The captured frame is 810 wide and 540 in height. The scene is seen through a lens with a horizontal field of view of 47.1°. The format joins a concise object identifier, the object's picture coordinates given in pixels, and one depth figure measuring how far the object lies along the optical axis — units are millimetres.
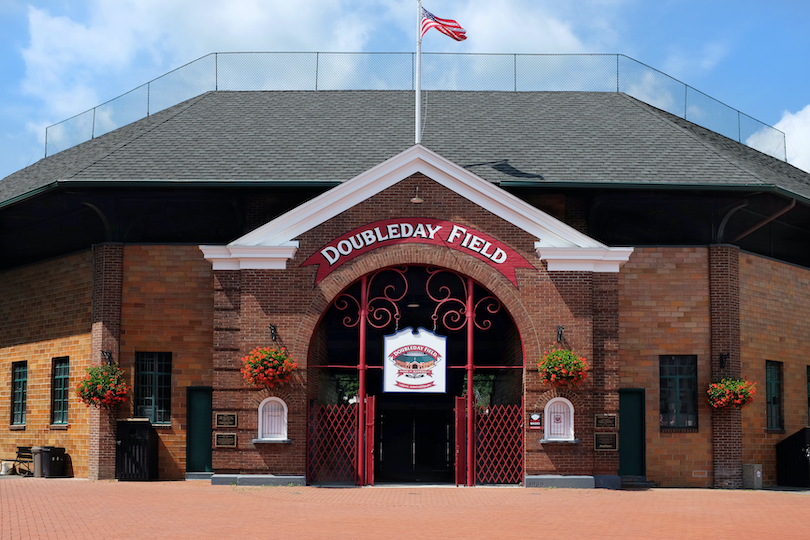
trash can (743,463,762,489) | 21969
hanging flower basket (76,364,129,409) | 21719
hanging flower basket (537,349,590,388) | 19688
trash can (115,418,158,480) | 21484
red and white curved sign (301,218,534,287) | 20453
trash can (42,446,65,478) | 22734
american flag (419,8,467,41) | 22359
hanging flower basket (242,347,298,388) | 19719
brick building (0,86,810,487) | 20297
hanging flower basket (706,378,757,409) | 21750
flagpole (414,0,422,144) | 21391
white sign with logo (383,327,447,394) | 20359
